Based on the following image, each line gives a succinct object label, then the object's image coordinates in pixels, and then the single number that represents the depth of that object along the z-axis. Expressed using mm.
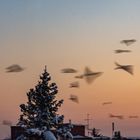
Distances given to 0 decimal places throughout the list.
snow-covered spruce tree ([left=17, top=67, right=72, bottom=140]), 60062
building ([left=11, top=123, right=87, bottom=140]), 86625
